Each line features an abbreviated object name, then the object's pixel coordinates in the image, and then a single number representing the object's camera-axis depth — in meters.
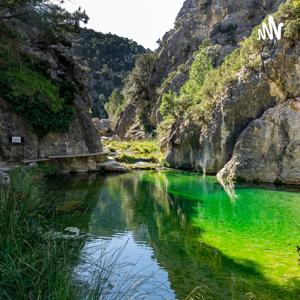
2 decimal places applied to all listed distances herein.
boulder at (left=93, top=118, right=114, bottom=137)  53.93
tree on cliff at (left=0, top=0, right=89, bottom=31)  7.61
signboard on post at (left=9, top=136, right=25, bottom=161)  17.94
